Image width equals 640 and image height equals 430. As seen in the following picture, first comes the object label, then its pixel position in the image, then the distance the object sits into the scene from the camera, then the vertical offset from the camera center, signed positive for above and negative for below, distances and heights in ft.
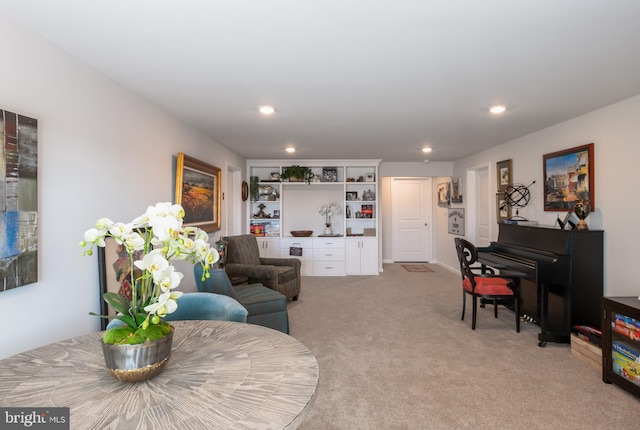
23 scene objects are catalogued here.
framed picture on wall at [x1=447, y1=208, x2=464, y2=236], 19.34 -0.52
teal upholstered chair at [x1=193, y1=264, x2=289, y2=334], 9.92 -3.01
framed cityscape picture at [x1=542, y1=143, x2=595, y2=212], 10.02 +1.18
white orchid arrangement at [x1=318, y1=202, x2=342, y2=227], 20.75 +0.19
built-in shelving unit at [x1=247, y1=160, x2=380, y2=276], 19.80 -0.01
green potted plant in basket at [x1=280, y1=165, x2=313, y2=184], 19.31 +2.41
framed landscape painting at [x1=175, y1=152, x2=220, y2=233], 10.39 +0.81
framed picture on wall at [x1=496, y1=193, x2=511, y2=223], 14.37 +0.16
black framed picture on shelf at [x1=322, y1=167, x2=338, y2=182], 20.26 +2.42
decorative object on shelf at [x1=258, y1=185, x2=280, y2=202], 20.12 +1.31
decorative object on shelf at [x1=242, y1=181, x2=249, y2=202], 18.78 +1.33
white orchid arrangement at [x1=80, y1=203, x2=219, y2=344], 3.16 -0.48
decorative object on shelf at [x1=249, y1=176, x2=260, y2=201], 19.79 +1.63
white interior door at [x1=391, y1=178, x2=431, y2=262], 24.59 -0.57
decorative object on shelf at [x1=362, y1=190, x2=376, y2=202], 20.38 +1.08
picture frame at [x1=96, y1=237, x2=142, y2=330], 6.86 -1.31
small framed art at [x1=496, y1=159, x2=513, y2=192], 14.23 +1.78
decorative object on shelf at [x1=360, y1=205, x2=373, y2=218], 20.43 +0.05
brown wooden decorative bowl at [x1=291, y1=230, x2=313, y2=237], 19.63 -1.24
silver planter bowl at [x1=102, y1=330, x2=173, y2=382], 3.21 -1.50
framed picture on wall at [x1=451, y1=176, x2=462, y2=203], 19.55 +1.46
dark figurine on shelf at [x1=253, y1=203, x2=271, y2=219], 20.08 +0.00
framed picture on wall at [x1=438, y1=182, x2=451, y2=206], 21.32 +1.32
